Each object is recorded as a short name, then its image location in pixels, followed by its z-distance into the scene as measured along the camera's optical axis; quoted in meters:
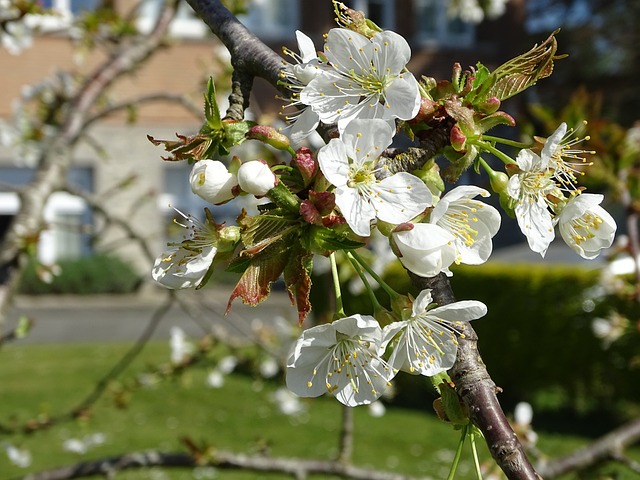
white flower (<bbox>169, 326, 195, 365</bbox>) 1.14
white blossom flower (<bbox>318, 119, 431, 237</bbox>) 0.29
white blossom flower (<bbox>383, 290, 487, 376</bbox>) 0.30
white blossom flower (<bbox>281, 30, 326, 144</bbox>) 0.32
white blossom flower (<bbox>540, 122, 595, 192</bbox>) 0.32
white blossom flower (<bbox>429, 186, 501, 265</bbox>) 0.31
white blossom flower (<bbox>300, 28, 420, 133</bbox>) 0.31
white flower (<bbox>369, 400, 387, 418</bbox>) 1.12
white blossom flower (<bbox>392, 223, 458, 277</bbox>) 0.30
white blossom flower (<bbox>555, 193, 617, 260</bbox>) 0.32
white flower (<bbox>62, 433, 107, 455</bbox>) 1.08
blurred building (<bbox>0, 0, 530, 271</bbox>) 4.24
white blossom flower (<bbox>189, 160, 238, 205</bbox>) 0.31
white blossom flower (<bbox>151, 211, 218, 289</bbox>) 0.31
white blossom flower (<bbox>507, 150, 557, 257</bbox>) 0.32
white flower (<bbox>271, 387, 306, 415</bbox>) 1.26
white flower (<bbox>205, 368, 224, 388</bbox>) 1.37
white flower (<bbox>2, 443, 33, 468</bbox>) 0.86
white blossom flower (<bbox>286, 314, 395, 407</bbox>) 0.31
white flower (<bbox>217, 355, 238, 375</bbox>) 1.19
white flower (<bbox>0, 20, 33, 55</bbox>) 0.84
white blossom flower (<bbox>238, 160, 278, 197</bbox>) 0.30
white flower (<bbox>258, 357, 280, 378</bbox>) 1.21
